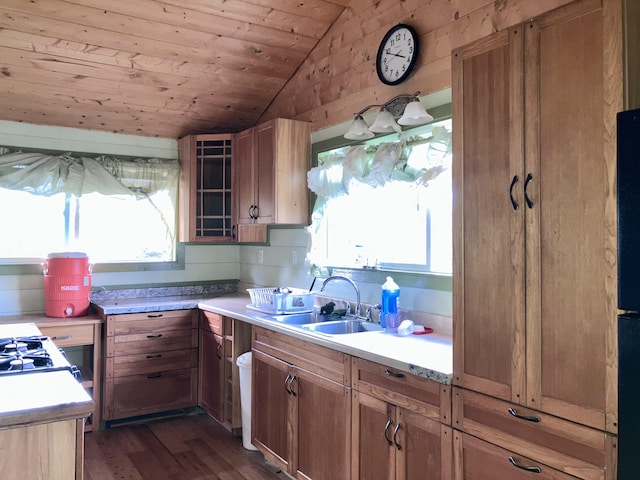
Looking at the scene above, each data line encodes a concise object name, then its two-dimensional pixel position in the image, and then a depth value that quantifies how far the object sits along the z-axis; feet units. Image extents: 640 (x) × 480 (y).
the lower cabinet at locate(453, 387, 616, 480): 4.91
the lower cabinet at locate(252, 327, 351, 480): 8.10
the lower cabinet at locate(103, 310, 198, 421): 12.19
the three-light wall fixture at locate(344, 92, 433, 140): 8.79
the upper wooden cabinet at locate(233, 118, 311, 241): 11.98
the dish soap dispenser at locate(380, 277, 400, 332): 9.19
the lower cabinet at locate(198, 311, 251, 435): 11.54
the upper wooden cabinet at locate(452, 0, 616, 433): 4.91
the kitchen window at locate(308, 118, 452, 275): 9.18
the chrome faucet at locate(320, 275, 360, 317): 10.28
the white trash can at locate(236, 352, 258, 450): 10.98
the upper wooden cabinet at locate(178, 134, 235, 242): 14.10
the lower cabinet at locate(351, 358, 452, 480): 6.44
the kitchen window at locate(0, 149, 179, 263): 12.85
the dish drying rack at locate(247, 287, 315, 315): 10.84
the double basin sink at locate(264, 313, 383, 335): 9.82
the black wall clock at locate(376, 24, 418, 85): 9.35
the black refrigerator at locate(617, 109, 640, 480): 4.39
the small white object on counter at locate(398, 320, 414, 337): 8.57
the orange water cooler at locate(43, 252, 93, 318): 12.23
